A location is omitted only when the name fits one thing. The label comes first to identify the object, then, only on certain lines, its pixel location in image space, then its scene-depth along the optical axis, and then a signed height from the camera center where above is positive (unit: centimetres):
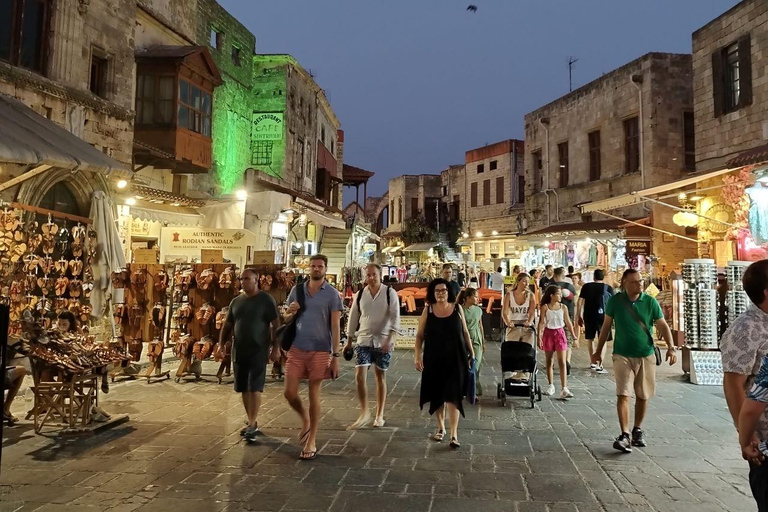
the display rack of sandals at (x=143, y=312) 873 -44
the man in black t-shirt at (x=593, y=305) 1034 -23
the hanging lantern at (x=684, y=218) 1390 +199
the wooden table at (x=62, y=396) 577 -122
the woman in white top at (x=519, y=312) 775 -30
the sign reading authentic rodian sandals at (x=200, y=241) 1167 +99
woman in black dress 555 -72
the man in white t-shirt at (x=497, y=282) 1670 +29
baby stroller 736 -102
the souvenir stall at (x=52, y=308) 581 -36
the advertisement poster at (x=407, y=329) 1268 -94
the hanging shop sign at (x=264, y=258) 938 +51
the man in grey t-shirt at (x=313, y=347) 533 -59
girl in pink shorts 811 -60
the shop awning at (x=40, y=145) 536 +158
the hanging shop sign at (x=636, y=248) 1641 +140
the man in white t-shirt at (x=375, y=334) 631 -53
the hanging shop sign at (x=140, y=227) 1441 +157
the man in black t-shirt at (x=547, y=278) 1338 +39
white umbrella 977 +56
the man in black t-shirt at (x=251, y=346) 578 -64
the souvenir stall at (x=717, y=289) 886 +10
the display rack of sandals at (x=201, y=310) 854 -38
